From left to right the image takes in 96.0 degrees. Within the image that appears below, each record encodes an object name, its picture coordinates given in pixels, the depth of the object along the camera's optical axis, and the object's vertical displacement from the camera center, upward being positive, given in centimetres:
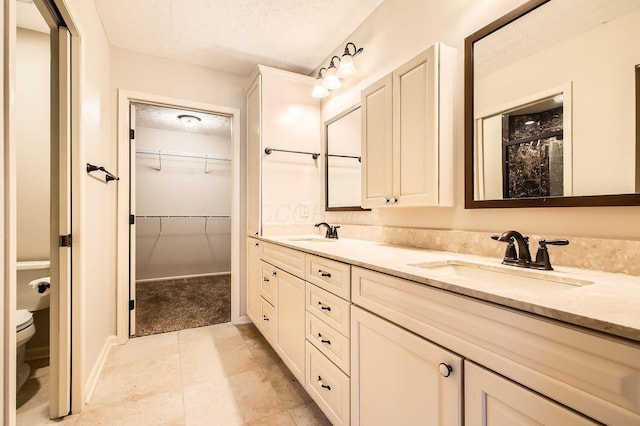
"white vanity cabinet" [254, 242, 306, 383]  159 -59
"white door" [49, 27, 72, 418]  147 -13
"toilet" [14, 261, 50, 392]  177 -51
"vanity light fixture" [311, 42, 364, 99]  205 +103
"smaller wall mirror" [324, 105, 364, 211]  215 +41
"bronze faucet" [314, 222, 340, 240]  220 -15
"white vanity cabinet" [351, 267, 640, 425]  47 -30
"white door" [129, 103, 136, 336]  245 -12
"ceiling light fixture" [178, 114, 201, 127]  381 +126
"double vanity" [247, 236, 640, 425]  50 -31
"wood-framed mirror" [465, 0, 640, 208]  88 +38
